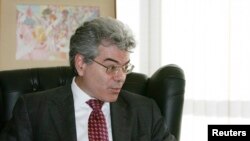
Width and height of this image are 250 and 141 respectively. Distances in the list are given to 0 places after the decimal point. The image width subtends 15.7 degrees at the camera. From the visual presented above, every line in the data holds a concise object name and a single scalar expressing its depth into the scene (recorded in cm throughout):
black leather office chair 271
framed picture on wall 342
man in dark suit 257
